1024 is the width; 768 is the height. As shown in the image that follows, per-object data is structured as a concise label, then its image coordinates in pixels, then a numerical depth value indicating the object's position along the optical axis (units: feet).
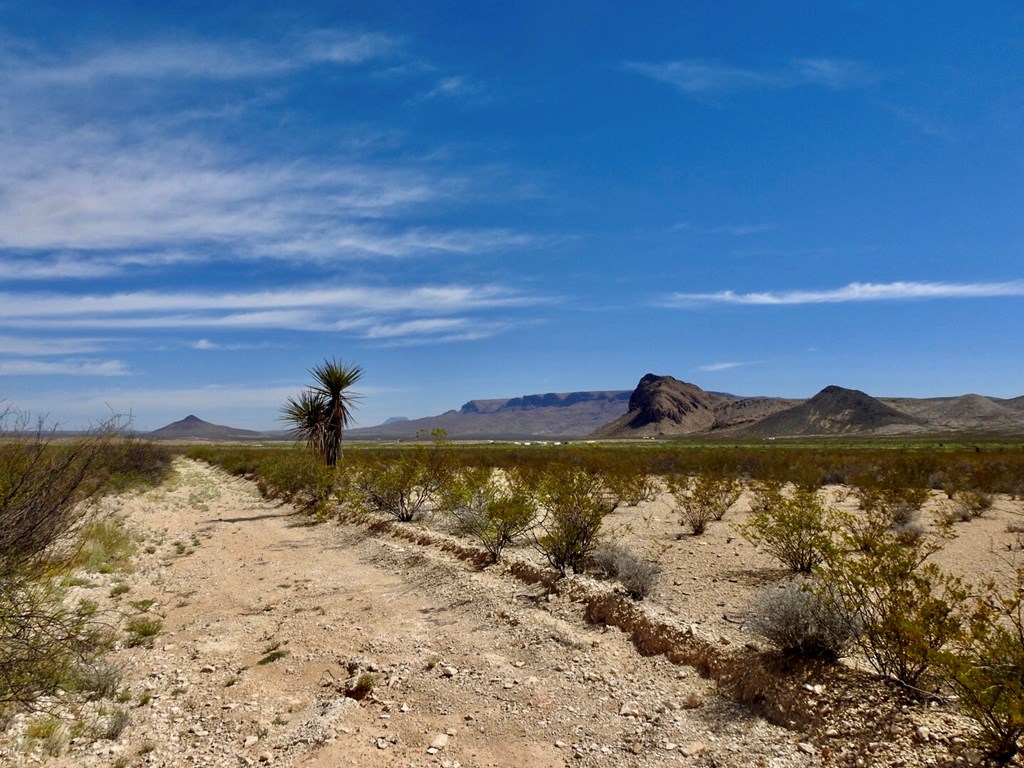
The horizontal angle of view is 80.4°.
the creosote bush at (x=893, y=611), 18.34
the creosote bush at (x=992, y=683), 15.03
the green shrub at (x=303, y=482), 75.15
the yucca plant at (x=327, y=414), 81.97
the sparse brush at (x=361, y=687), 23.00
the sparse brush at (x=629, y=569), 31.96
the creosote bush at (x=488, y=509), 42.06
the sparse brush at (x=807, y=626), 22.04
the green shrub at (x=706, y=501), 54.54
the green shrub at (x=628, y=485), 72.38
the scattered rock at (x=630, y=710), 20.45
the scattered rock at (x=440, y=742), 19.30
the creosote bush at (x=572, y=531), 37.70
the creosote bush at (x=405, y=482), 62.75
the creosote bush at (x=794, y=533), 38.60
